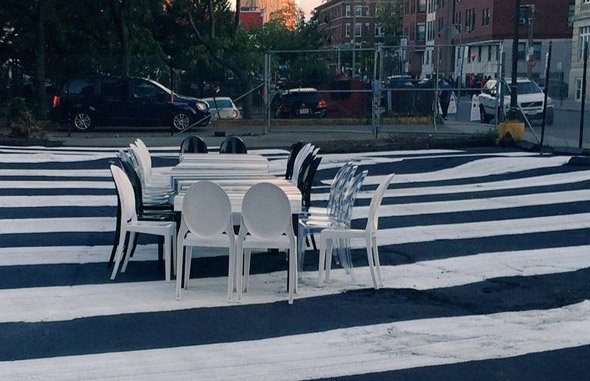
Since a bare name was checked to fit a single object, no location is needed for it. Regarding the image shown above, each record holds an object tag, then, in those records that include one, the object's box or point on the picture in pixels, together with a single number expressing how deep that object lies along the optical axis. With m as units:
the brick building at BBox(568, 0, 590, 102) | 60.09
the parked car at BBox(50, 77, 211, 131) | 29.58
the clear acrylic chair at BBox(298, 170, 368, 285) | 10.10
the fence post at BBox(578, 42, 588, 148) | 20.42
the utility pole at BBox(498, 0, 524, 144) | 23.50
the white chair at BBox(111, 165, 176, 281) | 9.94
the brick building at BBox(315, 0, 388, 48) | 120.12
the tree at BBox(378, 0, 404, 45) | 122.88
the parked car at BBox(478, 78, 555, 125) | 31.58
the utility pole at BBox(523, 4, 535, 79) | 61.44
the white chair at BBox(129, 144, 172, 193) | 12.07
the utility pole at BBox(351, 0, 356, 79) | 30.48
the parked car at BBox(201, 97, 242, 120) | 33.19
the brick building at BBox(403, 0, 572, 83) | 65.12
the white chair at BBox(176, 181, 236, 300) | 9.06
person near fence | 31.61
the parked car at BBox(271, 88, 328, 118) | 32.75
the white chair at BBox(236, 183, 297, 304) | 8.99
